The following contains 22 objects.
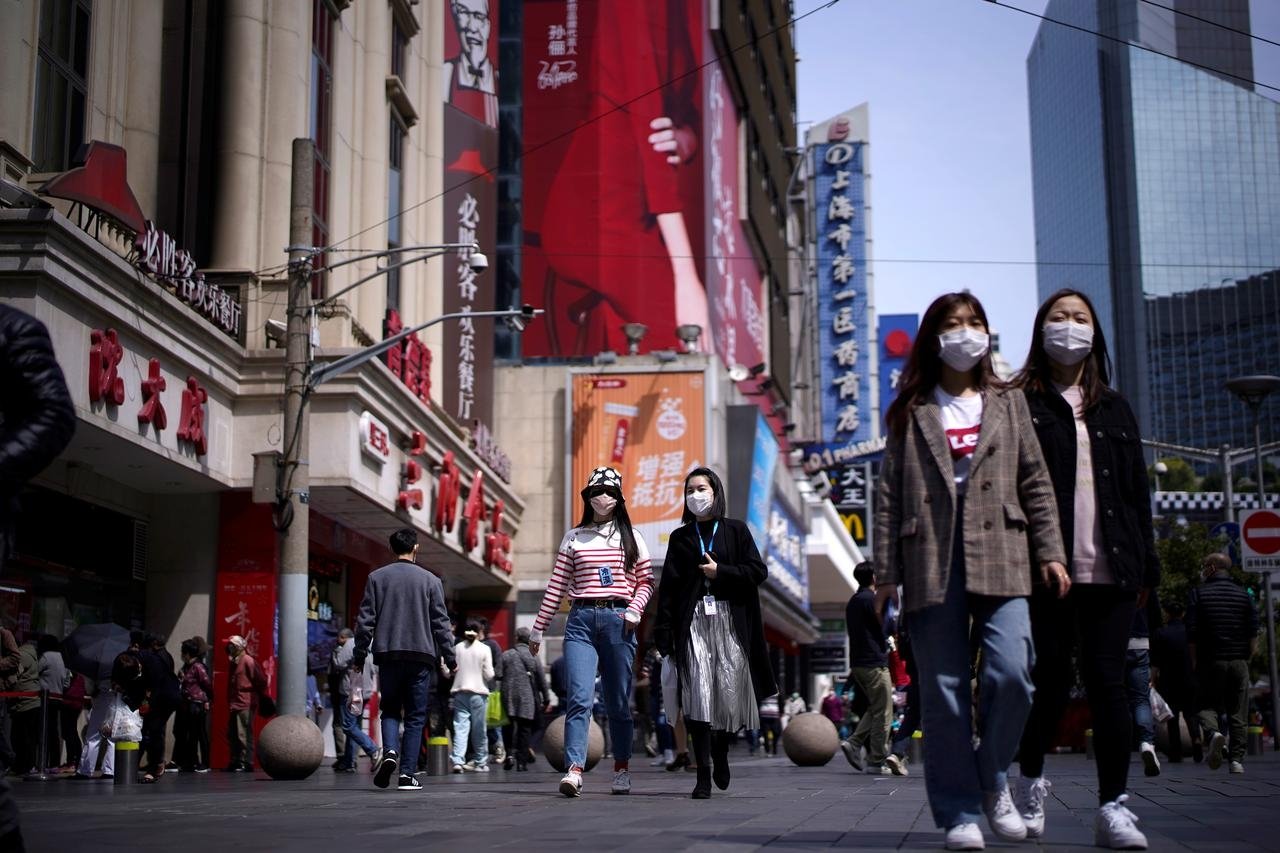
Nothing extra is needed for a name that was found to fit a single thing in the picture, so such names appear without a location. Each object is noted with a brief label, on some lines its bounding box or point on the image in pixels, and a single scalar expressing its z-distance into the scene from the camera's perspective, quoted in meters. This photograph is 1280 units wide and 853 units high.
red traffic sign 20.55
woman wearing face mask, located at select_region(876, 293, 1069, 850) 6.11
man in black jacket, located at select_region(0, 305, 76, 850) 4.46
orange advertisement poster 39.09
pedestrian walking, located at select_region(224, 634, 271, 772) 20.00
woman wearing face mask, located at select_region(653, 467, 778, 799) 10.22
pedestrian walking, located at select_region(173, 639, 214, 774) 19.56
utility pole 18.52
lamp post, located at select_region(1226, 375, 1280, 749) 21.61
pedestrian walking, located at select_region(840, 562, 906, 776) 15.32
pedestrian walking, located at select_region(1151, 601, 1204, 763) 16.88
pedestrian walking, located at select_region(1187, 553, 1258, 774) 14.67
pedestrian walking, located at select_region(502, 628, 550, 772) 21.22
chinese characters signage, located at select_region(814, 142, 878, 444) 79.06
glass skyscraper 151.00
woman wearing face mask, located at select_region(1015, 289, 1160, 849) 6.34
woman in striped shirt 10.84
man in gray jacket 11.84
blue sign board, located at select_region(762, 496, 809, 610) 46.06
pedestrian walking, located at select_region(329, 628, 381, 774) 18.22
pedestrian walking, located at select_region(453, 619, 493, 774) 19.17
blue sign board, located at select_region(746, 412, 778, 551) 41.38
